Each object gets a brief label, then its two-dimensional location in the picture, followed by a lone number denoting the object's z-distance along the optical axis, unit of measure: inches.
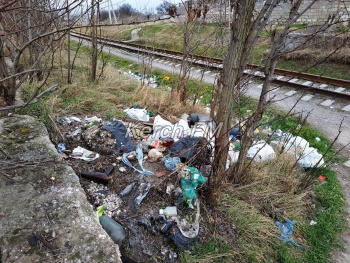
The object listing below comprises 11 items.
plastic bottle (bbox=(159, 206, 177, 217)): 91.0
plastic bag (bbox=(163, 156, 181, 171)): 111.4
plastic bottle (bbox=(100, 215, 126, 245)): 77.0
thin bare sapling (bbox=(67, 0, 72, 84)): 203.1
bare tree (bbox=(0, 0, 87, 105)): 104.4
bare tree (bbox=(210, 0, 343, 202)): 78.7
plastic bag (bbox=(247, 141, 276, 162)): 140.6
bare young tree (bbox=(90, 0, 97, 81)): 202.9
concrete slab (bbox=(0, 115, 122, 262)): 58.4
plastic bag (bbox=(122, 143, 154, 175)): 106.9
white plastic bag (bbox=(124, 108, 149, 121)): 165.0
